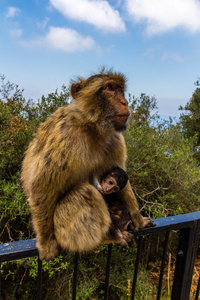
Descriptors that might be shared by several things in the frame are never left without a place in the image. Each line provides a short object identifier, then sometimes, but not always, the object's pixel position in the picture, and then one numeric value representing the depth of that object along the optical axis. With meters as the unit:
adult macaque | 0.72
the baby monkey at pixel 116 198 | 0.83
